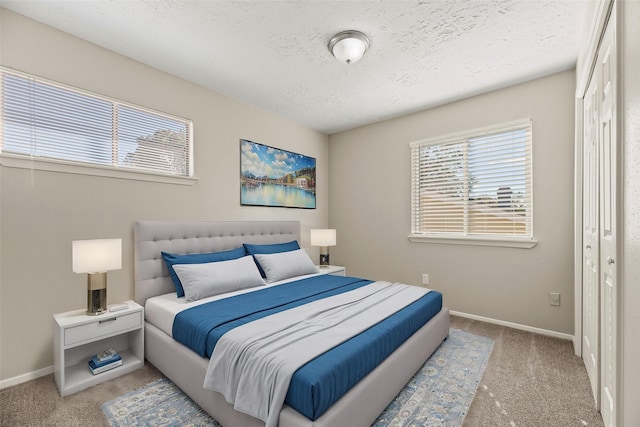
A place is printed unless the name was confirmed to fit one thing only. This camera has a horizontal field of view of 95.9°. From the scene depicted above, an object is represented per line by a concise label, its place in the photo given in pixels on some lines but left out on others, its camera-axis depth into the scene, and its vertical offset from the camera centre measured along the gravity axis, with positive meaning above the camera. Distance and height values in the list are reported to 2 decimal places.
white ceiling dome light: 2.33 +1.38
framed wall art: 3.74 +0.50
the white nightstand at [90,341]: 2.03 -1.05
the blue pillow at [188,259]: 2.67 -0.46
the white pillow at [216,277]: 2.54 -0.61
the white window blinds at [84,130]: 2.16 +0.73
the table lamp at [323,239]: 4.16 -0.39
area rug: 1.75 -1.27
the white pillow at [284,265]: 3.22 -0.61
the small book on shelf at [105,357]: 2.23 -1.14
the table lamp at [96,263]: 2.10 -0.38
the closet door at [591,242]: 1.93 -0.22
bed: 1.50 -0.96
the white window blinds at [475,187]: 3.20 +0.31
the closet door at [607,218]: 1.50 -0.04
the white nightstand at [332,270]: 3.84 -0.79
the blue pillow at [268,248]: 3.40 -0.45
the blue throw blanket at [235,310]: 1.89 -0.75
